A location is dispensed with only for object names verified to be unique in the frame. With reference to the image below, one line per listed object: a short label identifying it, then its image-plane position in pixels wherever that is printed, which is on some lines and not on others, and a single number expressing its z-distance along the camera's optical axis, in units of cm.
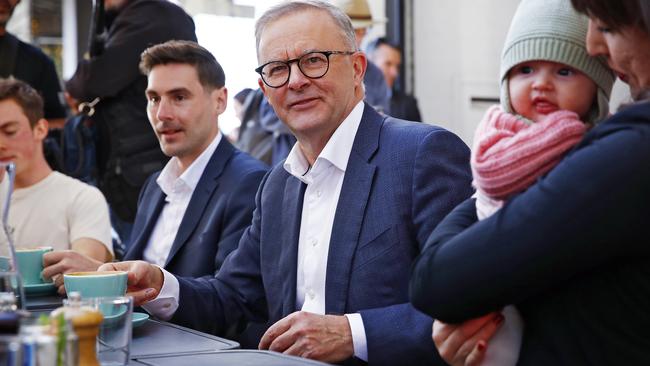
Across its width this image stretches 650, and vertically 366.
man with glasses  199
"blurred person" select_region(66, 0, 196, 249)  384
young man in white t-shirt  328
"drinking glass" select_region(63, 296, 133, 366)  147
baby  146
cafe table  153
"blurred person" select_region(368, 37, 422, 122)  624
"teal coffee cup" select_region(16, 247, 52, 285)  245
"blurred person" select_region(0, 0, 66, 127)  415
